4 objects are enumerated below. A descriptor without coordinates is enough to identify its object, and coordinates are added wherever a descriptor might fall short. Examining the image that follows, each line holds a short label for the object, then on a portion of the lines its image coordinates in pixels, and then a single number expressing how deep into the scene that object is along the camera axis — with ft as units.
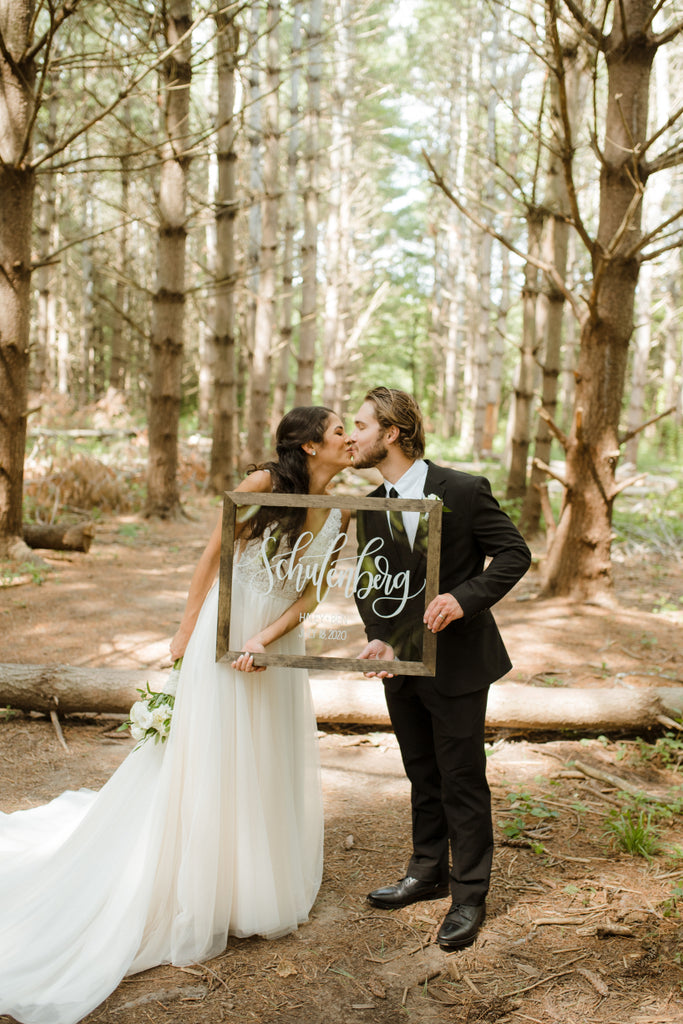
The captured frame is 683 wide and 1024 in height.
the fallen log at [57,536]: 28.22
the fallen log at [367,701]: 15.33
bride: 8.98
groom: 9.11
